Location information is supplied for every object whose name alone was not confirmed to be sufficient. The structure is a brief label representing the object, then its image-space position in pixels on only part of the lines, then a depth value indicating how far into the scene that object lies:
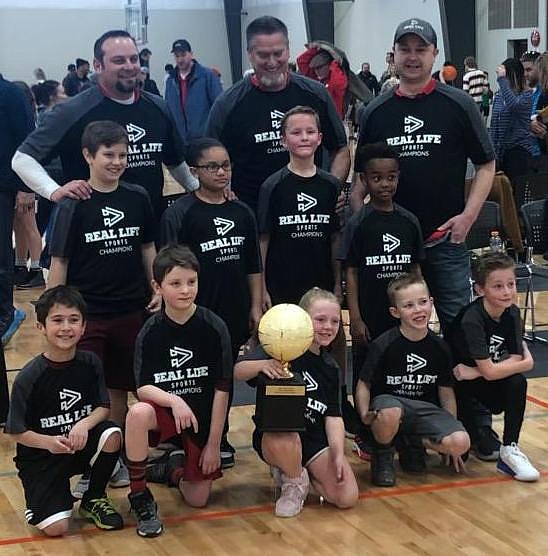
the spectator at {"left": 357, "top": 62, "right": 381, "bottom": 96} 20.91
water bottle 6.90
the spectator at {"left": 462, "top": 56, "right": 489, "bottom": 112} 16.92
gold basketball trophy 3.72
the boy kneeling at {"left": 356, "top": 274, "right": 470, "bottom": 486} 4.32
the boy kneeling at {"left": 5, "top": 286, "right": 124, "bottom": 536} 3.84
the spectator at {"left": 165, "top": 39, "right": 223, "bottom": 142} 10.50
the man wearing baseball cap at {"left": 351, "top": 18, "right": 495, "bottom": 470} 4.61
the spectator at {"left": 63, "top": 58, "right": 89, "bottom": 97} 11.91
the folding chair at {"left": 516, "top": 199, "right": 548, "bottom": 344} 6.92
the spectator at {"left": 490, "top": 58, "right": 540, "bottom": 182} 9.80
